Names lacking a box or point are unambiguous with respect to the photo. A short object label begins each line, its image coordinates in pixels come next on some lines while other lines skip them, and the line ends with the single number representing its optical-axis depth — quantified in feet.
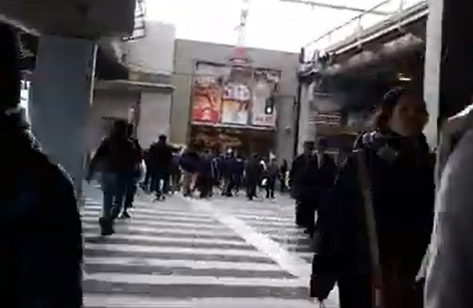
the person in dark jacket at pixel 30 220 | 6.52
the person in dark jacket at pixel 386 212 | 12.12
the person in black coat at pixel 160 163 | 64.85
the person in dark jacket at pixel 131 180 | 41.18
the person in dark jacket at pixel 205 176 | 78.79
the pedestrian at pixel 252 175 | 86.32
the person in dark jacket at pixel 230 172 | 90.94
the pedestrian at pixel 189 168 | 77.41
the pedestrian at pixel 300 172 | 46.65
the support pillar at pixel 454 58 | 14.78
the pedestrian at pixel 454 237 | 5.20
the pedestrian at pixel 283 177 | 104.31
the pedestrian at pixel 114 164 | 37.65
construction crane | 113.29
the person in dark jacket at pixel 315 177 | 43.16
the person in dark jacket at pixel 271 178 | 93.64
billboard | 123.34
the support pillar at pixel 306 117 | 107.49
